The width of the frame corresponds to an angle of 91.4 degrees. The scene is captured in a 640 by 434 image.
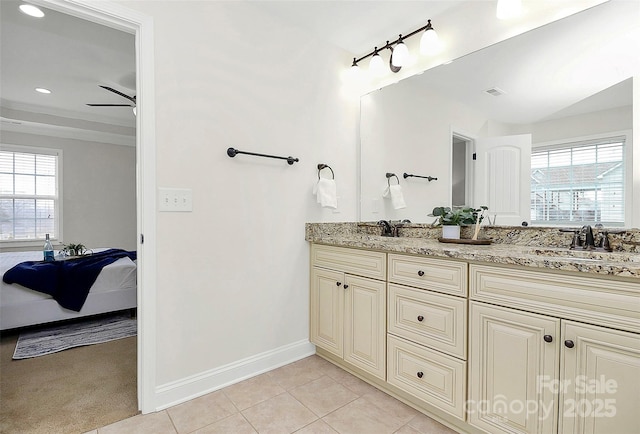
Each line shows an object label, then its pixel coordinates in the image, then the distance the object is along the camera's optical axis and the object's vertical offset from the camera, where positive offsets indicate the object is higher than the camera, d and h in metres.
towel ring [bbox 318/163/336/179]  2.34 +0.37
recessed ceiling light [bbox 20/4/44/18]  2.04 +1.37
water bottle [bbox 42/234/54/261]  3.17 -0.40
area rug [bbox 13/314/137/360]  2.40 -1.04
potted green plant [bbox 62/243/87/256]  3.34 -0.40
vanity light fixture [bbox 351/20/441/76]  2.00 +1.13
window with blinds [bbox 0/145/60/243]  4.44 +0.30
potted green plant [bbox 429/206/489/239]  1.88 -0.02
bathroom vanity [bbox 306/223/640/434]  1.04 -0.49
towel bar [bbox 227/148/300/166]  1.88 +0.38
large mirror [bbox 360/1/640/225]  1.46 +0.63
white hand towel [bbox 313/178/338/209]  2.23 +0.16
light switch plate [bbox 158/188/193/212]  1.66 +0.08
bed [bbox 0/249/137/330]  2.60 -0.76
